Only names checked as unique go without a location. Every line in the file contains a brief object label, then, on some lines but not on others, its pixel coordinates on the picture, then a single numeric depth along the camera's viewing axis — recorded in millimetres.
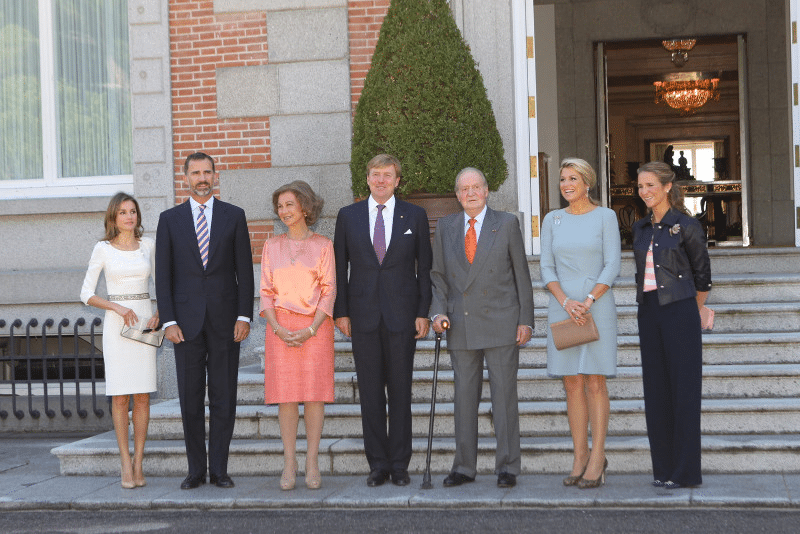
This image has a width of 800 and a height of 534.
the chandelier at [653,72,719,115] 18703
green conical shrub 8195
